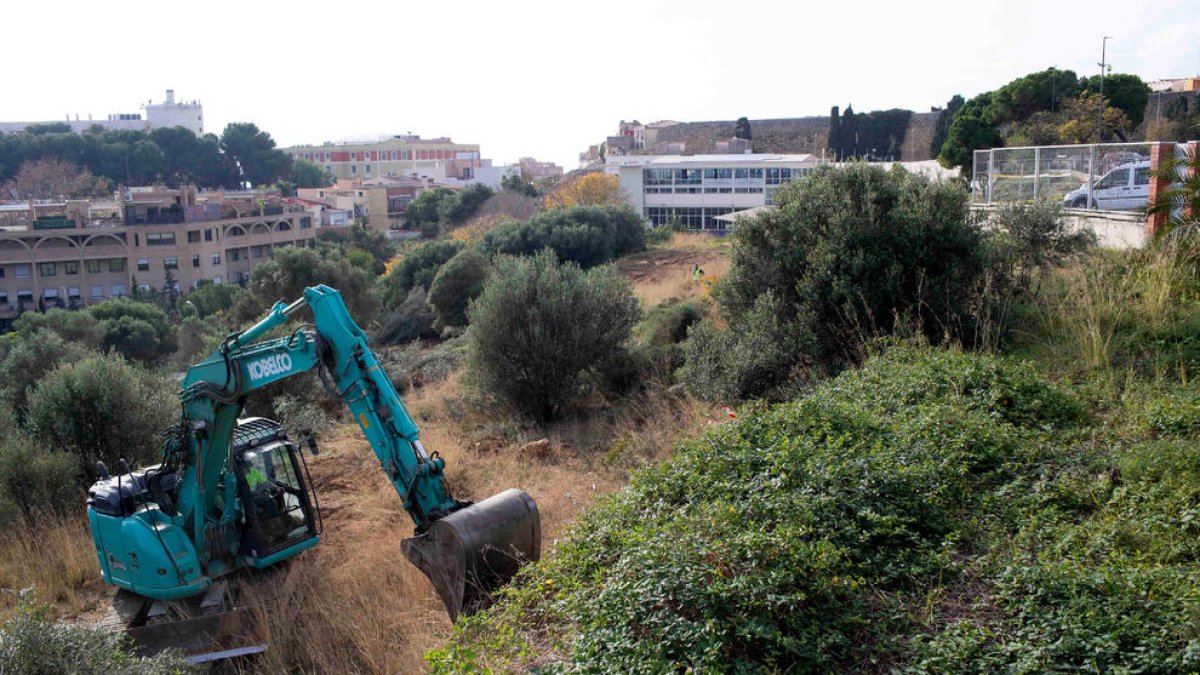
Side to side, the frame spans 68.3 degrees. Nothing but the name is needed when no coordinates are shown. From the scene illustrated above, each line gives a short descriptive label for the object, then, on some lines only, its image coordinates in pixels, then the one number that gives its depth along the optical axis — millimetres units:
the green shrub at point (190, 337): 34312
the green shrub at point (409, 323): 29109
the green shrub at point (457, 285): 27922
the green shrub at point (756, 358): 11352
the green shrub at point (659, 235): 35250
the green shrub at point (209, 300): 49406
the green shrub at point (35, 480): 12781
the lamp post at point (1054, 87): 33056
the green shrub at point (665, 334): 15820
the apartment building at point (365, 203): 74250
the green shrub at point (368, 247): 50469
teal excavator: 7766
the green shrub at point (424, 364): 20672
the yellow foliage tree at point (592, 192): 49594
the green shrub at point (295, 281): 27562
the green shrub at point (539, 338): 15672
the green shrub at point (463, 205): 59781
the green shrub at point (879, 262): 11234
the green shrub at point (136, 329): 38844
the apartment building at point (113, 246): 56438
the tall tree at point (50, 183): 77250
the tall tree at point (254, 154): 88125
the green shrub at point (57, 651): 5508
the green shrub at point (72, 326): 34625
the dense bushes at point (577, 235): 30750
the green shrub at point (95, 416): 13875
